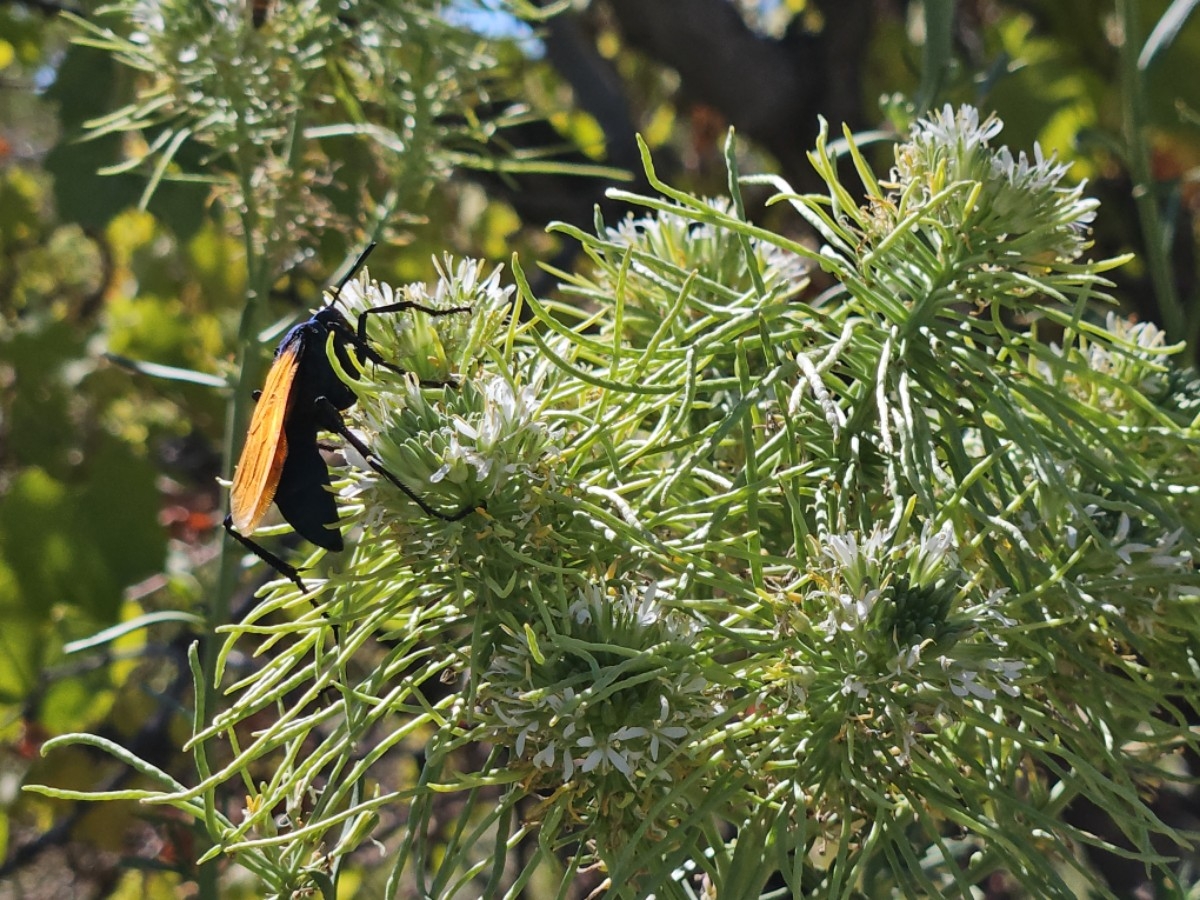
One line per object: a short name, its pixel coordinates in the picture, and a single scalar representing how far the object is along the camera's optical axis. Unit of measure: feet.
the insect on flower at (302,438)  1.16
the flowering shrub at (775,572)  1.02
